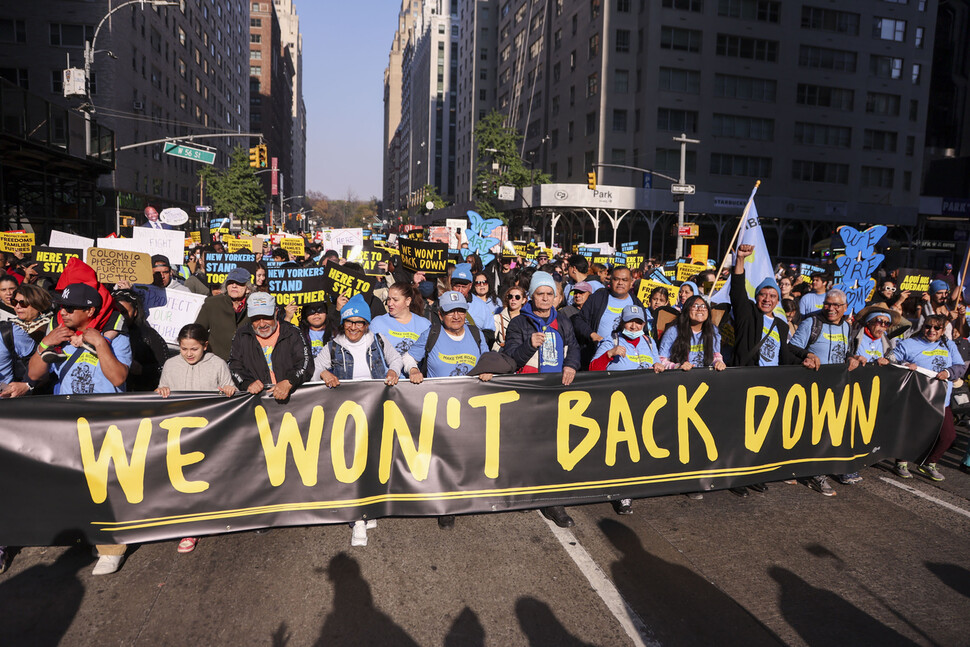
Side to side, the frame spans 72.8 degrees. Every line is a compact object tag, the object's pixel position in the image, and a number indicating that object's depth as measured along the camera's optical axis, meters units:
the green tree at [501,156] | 51.88
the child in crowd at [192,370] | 4.97
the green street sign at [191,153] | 21.30
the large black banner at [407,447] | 4.55
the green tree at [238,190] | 57.50
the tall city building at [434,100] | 107.88
